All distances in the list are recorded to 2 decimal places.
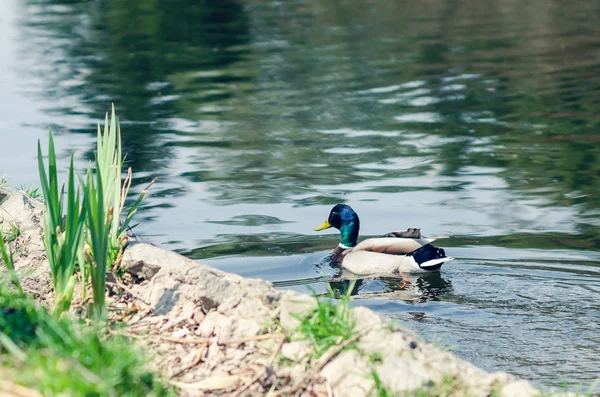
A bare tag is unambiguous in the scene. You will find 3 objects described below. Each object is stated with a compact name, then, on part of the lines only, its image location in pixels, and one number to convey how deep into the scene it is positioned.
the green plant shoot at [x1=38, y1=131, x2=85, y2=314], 10.07
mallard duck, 17.84
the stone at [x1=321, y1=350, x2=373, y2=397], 8.50
